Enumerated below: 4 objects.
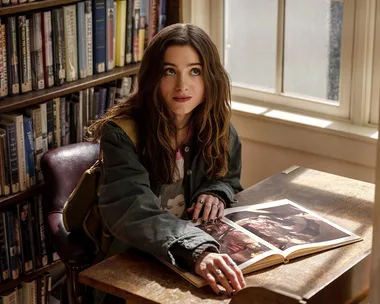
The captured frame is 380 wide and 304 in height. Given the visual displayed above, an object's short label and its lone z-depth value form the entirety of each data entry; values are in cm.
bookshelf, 388
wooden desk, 312
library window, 405
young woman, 329
